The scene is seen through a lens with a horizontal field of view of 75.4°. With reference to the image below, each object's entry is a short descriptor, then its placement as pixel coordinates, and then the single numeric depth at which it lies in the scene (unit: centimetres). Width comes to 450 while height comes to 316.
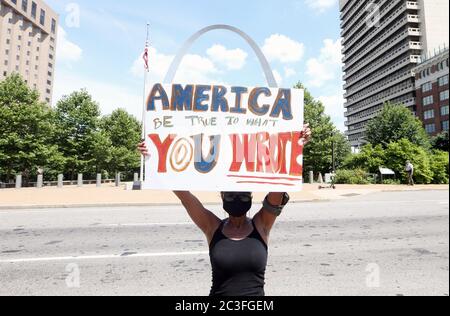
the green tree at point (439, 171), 2150
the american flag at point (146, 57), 1658
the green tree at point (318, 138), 3300
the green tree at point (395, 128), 3256
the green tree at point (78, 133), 3212
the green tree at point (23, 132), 2553
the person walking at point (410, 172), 1950
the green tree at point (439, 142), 3898
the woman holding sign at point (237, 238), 188
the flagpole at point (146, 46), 1653
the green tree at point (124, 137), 3897
